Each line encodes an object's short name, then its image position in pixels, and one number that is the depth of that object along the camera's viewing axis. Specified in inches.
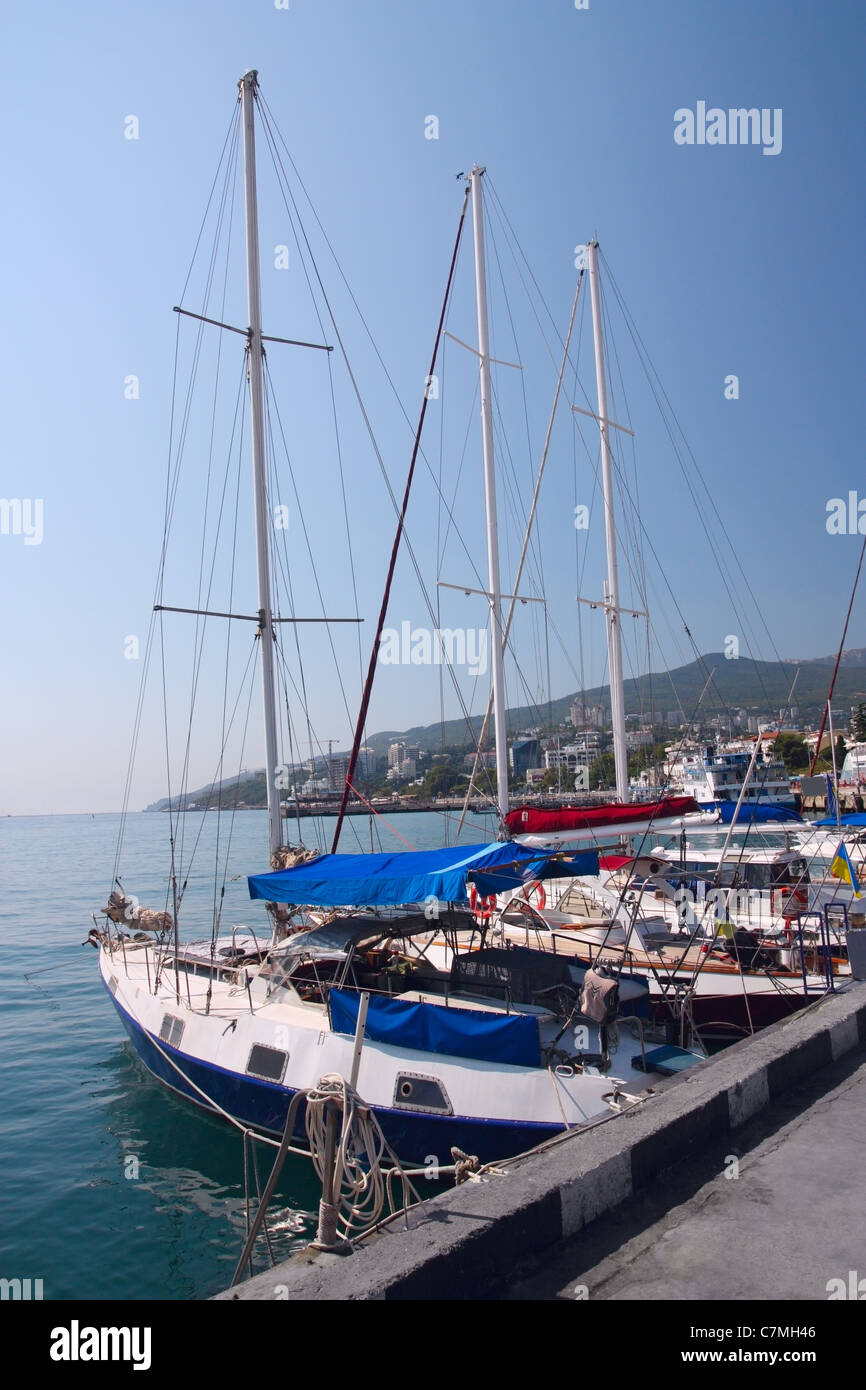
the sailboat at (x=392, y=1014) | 455.8
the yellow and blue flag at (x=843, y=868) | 555.2
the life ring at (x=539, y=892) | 847.0
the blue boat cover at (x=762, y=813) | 956.6
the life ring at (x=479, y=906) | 608.4
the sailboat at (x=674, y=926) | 596.4
